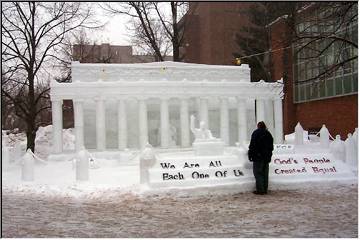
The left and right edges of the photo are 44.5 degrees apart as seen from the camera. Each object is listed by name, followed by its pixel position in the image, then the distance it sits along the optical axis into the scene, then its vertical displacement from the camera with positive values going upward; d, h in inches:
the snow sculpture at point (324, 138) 978.1 -30.2
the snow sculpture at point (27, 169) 597.3 -54.9
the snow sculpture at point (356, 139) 629.6 -22.7
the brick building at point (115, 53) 1579.7 +318.2
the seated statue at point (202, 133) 784.4 -12.3
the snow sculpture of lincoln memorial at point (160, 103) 876.0 +50.1
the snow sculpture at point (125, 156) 790.5 -52.8
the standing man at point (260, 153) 483.5 -30.3
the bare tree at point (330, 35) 542.4 +179.2
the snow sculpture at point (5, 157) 741.8 -48.1
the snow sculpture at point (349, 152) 619.5 -39.5
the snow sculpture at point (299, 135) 1053.2 -25.7
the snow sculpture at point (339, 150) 614.5 -36.2
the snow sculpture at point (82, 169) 567.8 -53.0
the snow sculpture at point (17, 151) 896.3 -45.4
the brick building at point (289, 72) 1196.5 +154.0
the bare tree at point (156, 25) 1398.9 +346.9
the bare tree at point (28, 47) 967.6 +190.1
